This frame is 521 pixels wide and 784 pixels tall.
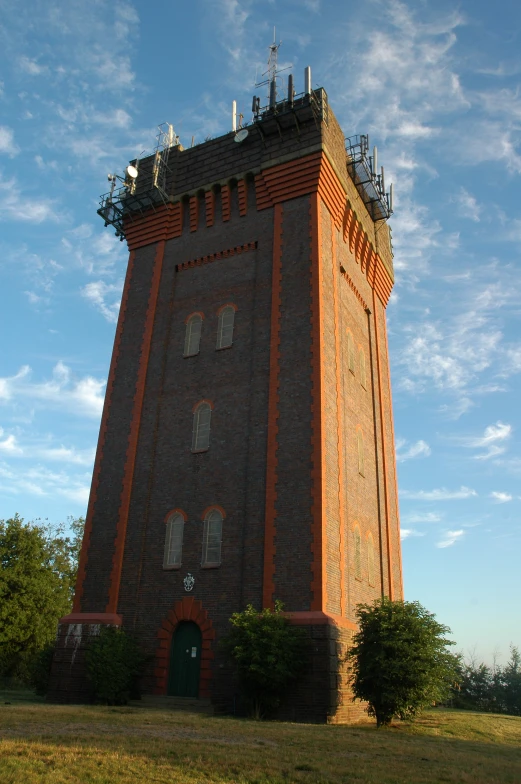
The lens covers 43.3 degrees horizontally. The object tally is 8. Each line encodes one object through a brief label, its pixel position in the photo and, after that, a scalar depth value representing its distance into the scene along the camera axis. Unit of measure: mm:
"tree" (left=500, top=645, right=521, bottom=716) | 40656
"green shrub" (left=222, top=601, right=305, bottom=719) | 18062
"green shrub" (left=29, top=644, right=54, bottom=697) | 24266
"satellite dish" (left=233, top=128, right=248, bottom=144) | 28797
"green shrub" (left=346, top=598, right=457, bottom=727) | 17625
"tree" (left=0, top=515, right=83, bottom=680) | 39281
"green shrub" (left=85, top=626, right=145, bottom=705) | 20734
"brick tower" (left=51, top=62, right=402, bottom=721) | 20953
